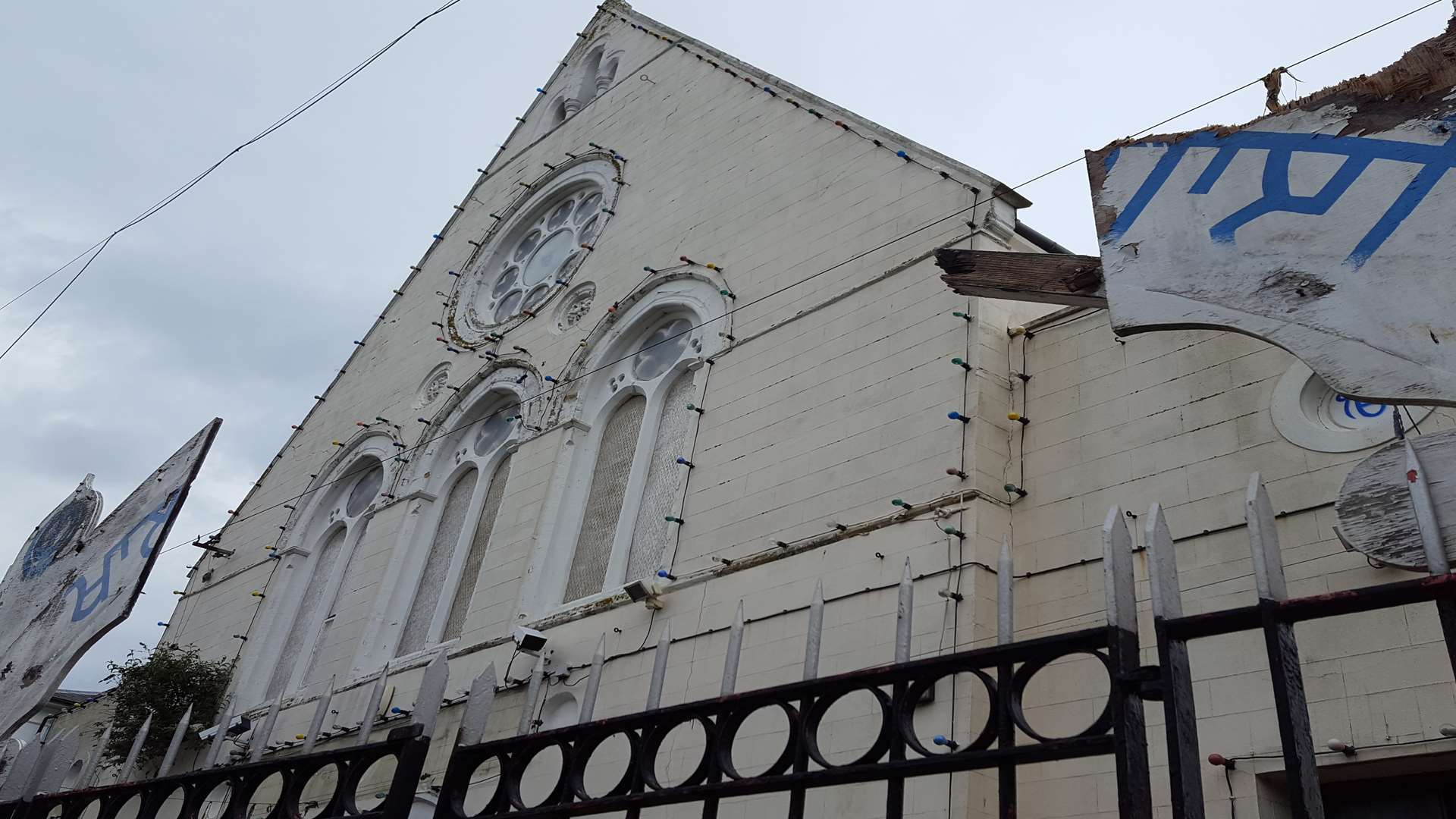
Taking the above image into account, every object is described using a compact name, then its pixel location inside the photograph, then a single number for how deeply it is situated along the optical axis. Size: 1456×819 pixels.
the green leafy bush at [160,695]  13.85
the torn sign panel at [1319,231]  3.12
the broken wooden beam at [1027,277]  3.90
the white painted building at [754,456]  7.18
